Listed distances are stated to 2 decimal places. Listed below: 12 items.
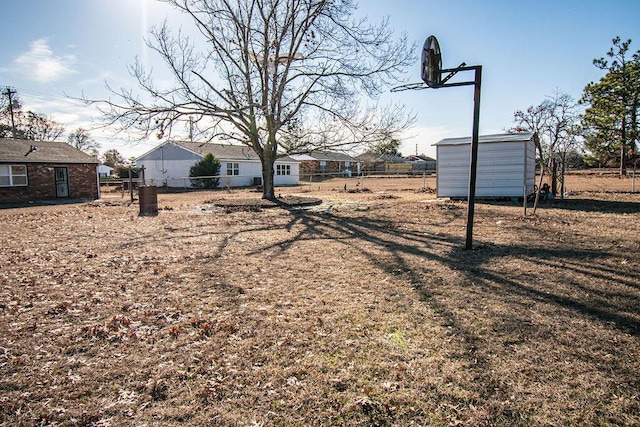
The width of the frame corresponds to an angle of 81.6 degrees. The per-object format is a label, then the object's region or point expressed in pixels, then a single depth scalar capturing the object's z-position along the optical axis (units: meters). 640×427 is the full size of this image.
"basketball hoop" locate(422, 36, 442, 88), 6.71
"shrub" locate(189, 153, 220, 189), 29.75
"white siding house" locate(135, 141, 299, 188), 31.86
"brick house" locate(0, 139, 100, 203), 19.50
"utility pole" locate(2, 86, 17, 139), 38.05
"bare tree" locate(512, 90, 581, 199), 16.23
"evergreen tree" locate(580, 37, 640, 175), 30.48
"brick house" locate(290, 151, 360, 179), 48.88
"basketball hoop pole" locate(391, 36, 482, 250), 6.42
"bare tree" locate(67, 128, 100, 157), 61.56
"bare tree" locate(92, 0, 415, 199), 15.27
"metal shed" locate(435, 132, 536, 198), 15.22
